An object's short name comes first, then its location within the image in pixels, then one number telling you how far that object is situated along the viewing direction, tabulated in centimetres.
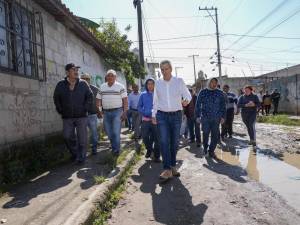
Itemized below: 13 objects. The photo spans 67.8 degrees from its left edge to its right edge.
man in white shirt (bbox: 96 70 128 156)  449
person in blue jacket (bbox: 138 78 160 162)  478
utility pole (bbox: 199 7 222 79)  2357
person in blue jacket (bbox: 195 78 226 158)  482
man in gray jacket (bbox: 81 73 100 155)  482
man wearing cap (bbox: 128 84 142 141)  629
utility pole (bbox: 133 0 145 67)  1194
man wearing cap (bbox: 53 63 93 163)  395
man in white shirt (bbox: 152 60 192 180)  361
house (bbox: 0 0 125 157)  354
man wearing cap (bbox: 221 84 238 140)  696
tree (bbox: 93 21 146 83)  1065
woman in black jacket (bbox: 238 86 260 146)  571
